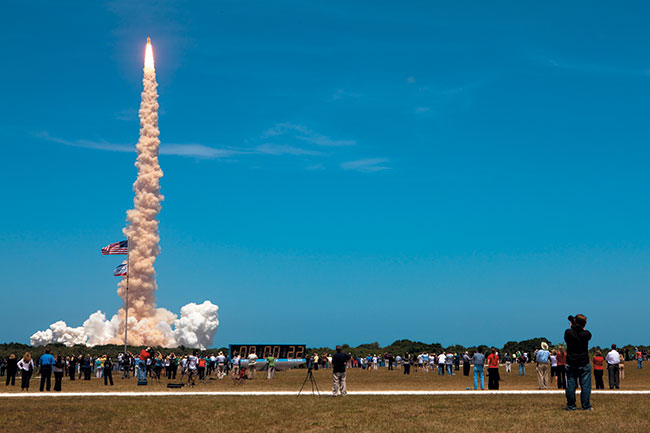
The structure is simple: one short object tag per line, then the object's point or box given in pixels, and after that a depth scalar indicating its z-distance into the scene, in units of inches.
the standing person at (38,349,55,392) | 1116.5
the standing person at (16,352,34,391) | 1164.4
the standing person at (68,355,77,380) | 1633.9
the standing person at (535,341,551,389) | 1061.1
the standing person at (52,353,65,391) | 1139.3
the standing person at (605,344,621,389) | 1063.0
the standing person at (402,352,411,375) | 1898.4
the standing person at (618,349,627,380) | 1215.2
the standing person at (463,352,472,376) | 1566.2
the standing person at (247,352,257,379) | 1645.8
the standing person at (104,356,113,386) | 1352.1
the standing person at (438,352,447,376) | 1769.2
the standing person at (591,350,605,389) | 1030.4
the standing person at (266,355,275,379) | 1715.1
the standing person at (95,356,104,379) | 1721.3
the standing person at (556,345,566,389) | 1017.5
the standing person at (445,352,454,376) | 1792.0
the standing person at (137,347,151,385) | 1365.7
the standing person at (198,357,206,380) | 1470.2
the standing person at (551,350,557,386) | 1082.7
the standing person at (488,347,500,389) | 1047.0
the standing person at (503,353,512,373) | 1950.1
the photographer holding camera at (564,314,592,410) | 590.2
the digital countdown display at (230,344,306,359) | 2258.6
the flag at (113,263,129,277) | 2544.3
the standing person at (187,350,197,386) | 1393.9
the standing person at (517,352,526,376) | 1793.8
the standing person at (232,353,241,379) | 1535.4
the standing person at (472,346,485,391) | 1064.2
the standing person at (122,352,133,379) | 1592.0
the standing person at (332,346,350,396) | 900.0
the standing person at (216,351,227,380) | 1742.1
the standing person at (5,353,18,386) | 1306.6
